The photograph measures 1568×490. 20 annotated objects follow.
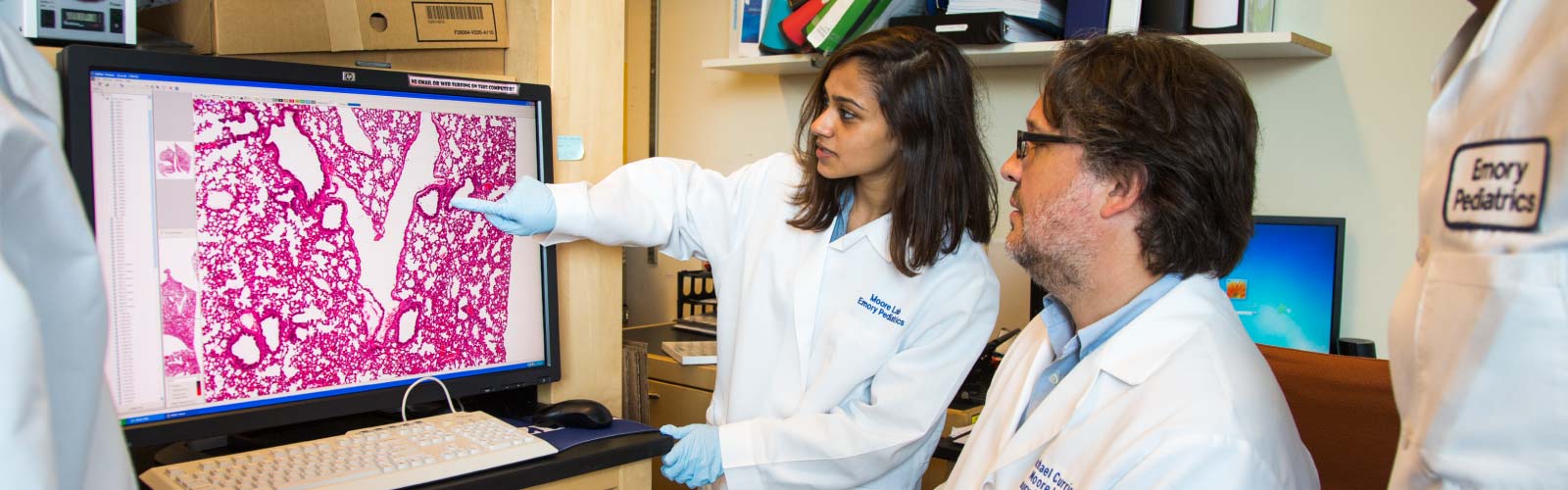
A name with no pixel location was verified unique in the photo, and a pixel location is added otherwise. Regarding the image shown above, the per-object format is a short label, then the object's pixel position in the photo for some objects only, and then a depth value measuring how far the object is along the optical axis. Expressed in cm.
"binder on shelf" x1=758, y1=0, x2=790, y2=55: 264
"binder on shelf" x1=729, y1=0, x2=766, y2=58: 277
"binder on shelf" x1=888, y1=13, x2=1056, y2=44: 218
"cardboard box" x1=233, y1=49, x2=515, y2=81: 150
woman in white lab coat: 149
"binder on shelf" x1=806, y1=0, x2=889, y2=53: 240
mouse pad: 127
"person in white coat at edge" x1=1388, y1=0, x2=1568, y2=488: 44
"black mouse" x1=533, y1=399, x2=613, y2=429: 134
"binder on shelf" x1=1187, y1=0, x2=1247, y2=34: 196
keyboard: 107
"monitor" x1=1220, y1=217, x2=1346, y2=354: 196
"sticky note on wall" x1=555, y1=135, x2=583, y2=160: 146
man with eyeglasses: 104
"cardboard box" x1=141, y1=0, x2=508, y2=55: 147
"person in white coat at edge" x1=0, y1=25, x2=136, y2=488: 44
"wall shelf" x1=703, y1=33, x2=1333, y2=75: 194
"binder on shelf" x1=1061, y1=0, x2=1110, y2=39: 211
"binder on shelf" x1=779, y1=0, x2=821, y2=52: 253
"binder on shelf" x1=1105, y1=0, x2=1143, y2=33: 206
